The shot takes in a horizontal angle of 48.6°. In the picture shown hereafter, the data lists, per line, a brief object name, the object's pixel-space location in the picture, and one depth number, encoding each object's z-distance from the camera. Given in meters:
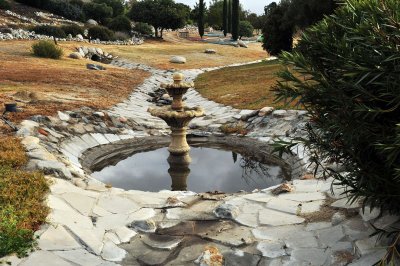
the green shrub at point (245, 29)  77.81
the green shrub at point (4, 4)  54.59
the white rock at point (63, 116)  13.64
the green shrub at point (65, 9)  63.34
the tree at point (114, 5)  73.79
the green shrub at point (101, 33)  50.19
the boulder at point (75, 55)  33.31
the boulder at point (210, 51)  47.26
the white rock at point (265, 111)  15.13
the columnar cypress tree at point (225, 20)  70.31
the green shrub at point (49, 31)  46.03
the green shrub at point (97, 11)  65.38
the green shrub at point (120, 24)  59.50
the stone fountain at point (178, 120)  12.10
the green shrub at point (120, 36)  53.72
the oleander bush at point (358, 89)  4.54
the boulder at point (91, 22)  61.59
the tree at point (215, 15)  86.62
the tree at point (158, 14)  61.88
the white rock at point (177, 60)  38.06
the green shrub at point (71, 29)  49.03
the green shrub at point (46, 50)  30.81
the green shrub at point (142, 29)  64.25
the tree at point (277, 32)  32.88
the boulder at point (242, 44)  57.75
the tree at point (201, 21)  64.94
